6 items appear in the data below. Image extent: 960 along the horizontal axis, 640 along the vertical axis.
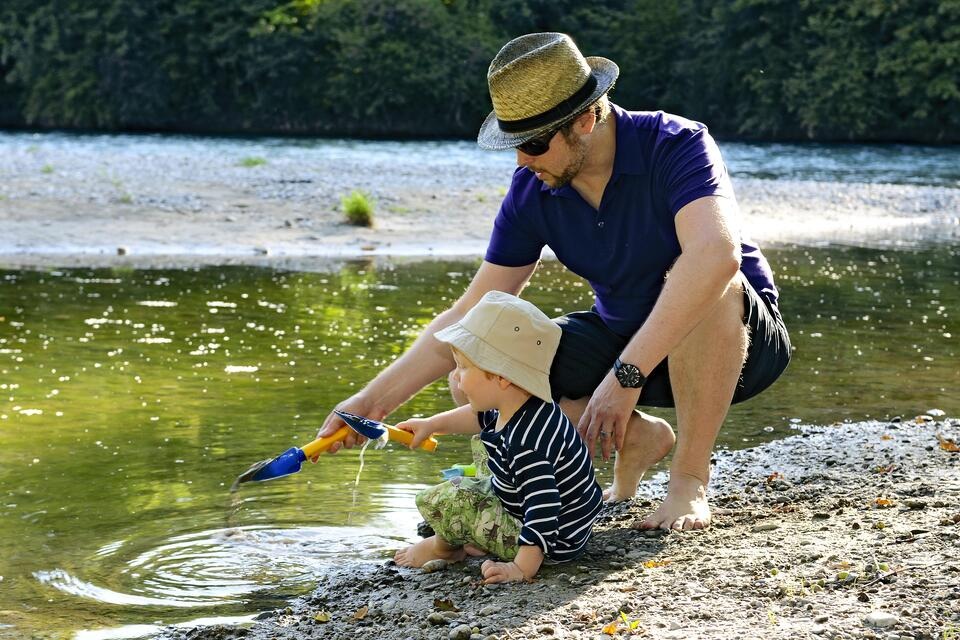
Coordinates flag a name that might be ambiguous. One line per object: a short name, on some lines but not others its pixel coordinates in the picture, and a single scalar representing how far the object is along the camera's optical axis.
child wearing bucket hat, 3.20
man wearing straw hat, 3.38
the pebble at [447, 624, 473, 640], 2.95
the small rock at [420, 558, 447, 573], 3.53
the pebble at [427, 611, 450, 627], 3.09
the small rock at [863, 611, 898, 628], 2.74
